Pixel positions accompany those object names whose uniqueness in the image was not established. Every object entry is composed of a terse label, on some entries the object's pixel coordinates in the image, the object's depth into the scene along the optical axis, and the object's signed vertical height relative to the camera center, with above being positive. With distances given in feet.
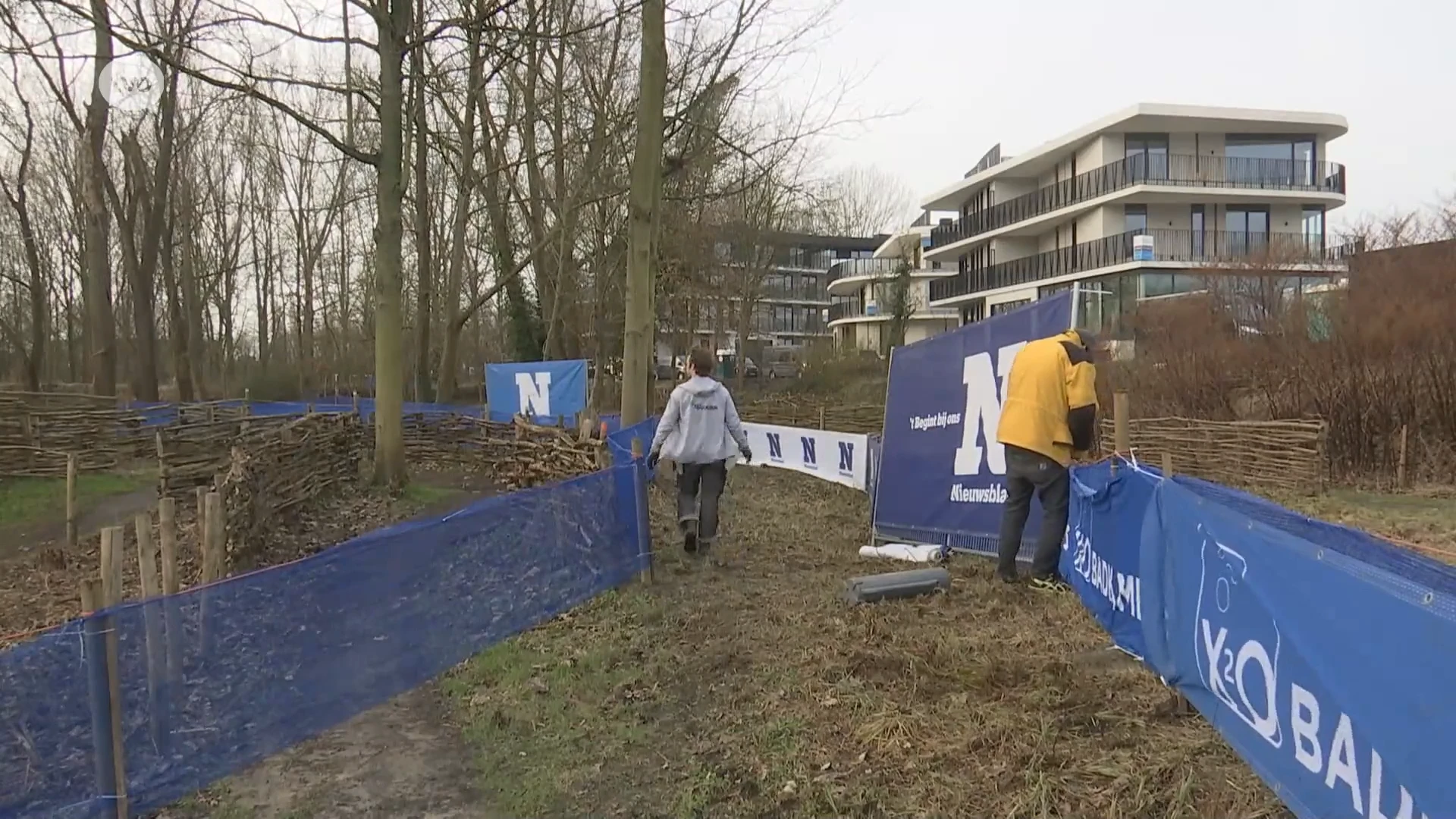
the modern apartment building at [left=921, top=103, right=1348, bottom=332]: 129.80 +24.60
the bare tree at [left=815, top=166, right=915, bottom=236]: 196.96 +33.45
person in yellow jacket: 20.33 -0.77
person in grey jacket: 25.45 -1.23
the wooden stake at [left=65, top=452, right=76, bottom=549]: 39.27 -4.41
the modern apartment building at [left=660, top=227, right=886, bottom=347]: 131.54 +18.56
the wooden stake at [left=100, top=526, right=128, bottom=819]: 12.09 -3.82
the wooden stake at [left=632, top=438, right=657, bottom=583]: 24.53 -3.16
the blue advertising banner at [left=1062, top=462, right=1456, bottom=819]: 7.64 -2.50
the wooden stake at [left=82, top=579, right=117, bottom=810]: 12.02 -3.45
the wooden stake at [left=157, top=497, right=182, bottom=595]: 15.14 -2.30
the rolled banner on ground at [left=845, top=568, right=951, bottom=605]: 20.97 -4.16
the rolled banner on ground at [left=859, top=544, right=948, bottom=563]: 25.64 -4.31
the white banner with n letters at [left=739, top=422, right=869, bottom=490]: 49.34 -3.79
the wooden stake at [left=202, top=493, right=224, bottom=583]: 18.76 -2.71
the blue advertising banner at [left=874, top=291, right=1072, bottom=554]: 23.65 -1.30
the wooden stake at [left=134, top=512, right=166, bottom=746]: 12.63 -3.37
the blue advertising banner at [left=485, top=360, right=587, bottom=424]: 63.31 -0.18
